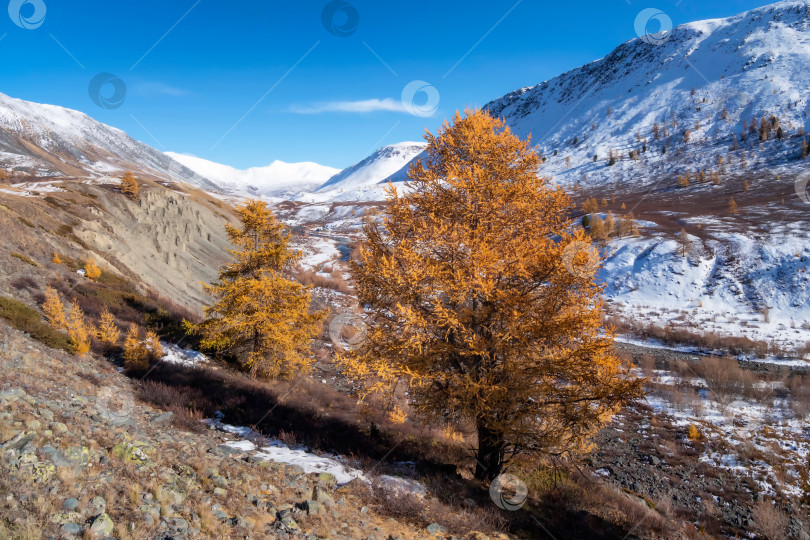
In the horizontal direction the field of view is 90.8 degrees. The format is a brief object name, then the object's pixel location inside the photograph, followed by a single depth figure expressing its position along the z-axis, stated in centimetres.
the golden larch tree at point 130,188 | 4281
